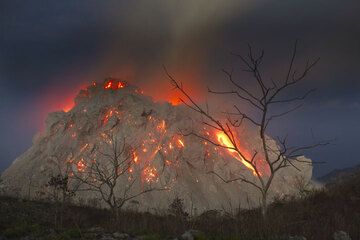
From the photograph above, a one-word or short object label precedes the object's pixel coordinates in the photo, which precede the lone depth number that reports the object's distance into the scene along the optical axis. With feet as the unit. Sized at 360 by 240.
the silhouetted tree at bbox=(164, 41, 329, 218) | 50.24
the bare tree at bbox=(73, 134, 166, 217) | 176.65
